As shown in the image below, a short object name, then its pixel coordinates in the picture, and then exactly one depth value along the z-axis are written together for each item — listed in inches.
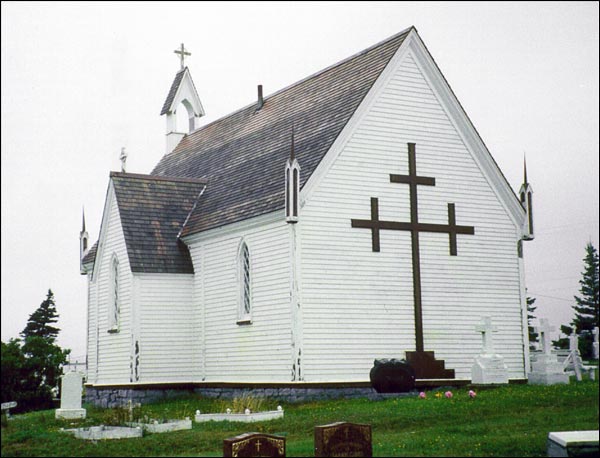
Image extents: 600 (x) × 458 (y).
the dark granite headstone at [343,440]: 676.7
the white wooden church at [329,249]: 1144.8
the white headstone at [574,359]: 1378.0
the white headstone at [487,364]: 1133.1
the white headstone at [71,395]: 1156.5
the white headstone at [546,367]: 1210.6
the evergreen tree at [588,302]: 2445.9
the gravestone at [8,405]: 936.6
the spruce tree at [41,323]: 2086.6
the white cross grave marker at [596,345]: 1633.9
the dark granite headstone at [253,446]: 655.8
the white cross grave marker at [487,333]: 1150.3
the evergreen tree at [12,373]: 1440.7
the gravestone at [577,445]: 611.5
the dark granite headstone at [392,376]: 1064.2
